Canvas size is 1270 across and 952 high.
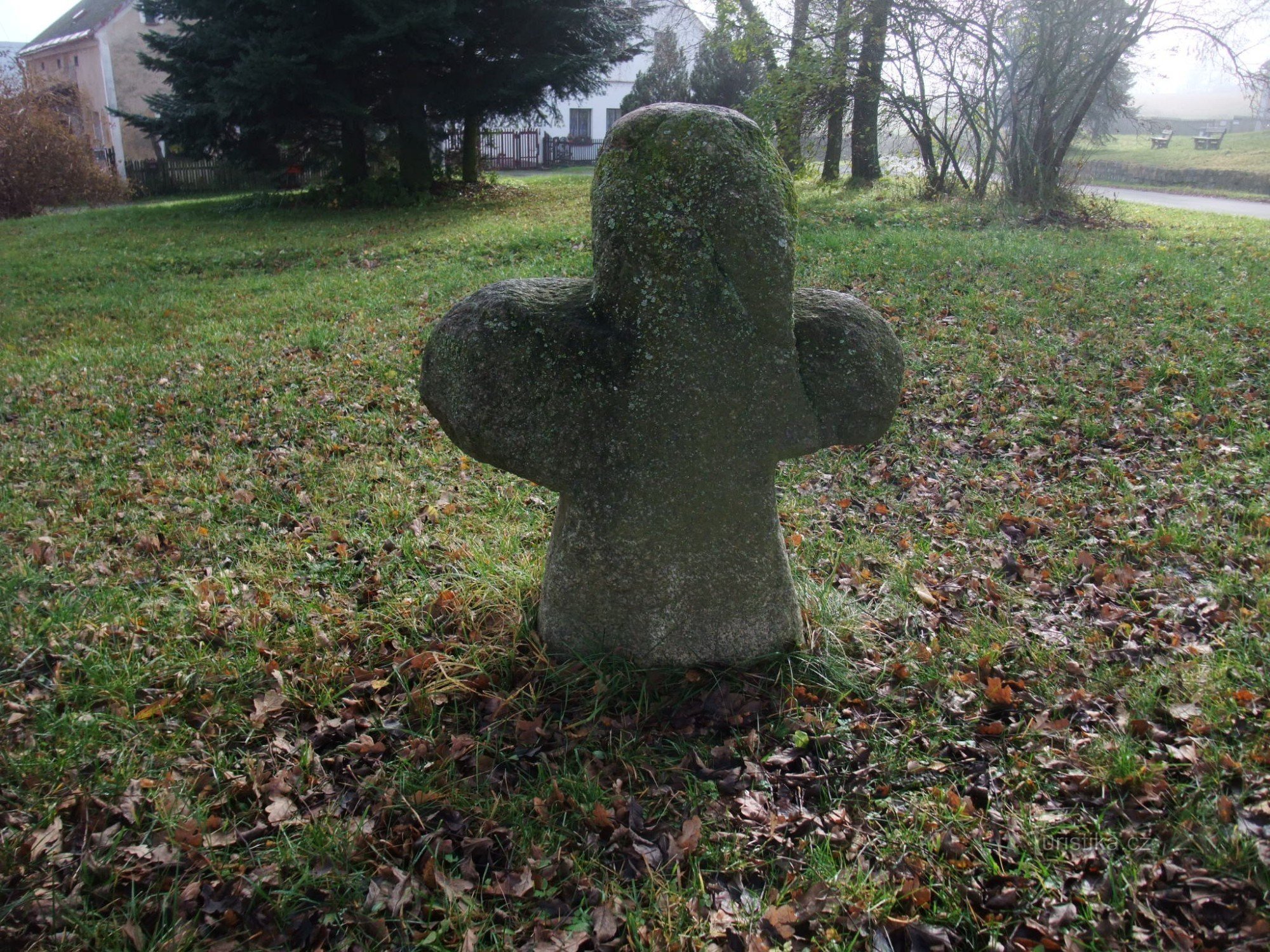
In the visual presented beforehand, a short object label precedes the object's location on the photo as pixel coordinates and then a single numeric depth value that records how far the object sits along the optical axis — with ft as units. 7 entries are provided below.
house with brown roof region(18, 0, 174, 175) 103.55
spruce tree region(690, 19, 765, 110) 94.02
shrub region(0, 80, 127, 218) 65.62
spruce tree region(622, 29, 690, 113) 102.12
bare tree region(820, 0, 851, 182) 49.75
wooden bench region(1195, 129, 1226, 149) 112.37
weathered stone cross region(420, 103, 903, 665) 9.49
